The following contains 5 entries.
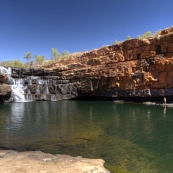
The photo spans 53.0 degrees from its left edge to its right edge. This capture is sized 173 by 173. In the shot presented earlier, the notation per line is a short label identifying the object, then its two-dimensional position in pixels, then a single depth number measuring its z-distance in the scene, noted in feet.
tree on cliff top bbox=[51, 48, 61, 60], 277.85
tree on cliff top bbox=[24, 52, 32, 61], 290.56
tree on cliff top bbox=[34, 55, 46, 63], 284.61
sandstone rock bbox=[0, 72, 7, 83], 123.46
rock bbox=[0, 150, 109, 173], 20.56
